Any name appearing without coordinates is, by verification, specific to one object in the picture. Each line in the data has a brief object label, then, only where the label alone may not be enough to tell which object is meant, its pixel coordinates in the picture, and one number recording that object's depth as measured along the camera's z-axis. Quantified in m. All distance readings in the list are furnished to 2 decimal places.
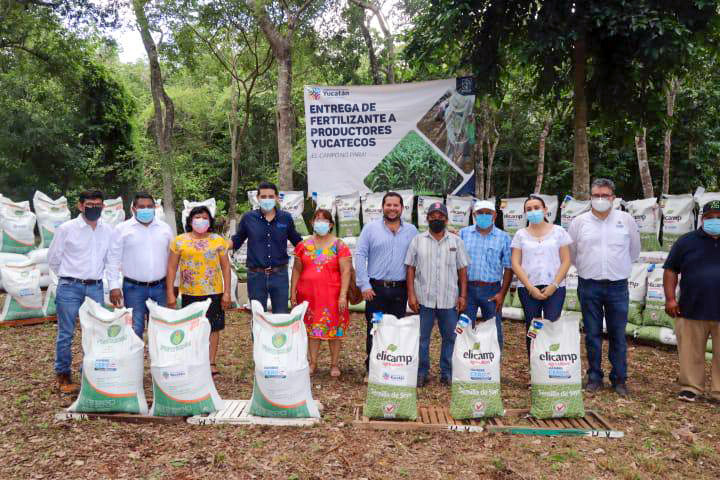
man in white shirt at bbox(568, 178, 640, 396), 4.23
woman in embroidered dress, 4.47
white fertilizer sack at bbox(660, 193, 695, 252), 5.77
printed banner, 6.95
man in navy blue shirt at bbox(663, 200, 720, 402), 4.19
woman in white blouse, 4.15
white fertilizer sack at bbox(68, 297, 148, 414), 3.60
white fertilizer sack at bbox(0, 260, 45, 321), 6.94
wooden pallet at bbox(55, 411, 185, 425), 3.61
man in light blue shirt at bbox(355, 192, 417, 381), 4.36
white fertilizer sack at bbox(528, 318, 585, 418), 3.60
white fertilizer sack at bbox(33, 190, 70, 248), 7.78
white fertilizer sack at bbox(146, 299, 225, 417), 3.55
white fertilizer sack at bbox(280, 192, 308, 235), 7.33
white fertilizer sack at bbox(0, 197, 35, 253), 7.71
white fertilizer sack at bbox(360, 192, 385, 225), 6.98
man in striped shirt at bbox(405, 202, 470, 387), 4.22
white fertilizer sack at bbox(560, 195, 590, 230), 6.24
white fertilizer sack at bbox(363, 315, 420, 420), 3.57
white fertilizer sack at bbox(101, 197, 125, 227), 8.13
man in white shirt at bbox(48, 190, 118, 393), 4.22
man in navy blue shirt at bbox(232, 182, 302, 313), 4.59
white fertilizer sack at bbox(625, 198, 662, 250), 6.05
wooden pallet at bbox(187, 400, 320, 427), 3.56
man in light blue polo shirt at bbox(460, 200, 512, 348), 4.34
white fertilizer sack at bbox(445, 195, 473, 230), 6.86
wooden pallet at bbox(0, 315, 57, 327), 6.98
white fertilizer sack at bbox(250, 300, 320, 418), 3.53
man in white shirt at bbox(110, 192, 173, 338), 4.29
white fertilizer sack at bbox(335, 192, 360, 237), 7.14
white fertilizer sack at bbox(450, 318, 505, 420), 3.55
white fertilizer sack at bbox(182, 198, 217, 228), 7.09
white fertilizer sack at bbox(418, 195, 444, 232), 6.89
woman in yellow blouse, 4.32
